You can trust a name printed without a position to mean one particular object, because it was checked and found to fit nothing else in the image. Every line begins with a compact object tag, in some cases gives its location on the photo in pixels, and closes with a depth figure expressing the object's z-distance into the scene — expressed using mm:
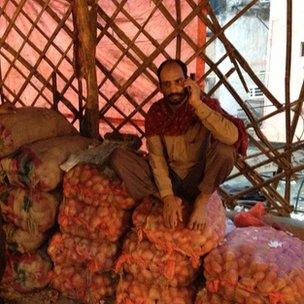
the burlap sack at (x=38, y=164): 2096
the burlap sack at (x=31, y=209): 2129
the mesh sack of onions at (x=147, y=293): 1786
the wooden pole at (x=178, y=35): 2486
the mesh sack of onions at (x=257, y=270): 1533
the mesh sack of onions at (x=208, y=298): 1674
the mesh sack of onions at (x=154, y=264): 1753
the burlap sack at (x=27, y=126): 2262
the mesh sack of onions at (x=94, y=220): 1960
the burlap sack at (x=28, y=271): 2183
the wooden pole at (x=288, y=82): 2161
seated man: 1676
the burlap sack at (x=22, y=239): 2207
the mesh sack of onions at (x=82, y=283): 2033
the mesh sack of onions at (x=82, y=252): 1993
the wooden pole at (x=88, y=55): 2439
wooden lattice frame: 2408
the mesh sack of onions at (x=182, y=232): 1708
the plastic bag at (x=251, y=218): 2092
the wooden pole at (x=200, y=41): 2521
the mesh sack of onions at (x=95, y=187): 1949
